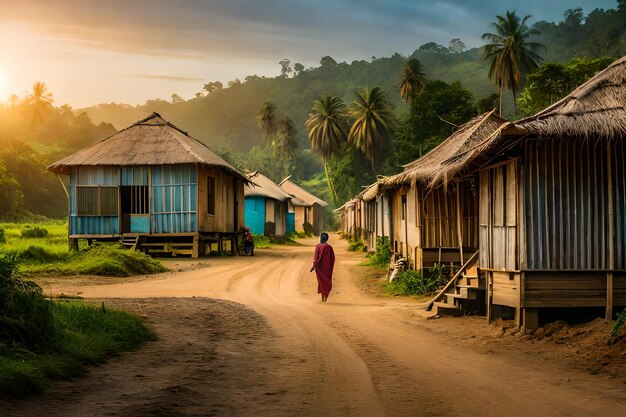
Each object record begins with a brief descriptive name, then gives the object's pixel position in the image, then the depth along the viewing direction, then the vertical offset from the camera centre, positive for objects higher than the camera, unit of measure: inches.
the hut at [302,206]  2420.0 +59.5
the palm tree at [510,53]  2079.2 +535.2
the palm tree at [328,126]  2805.1 +409.1
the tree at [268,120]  3408.0 +536.2
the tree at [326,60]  5455.2 +1341.8
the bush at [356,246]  1488.2 -57.1
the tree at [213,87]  5595.5 +1164.3
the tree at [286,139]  3467.0 +443.7
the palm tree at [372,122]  2623.0 +397.5
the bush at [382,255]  932.3 -48.2
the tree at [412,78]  2472.9 +541.1
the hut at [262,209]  1706.4 +35.8
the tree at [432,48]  5162.4 +1363.1
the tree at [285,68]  5713.6 +1345.9
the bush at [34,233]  1147.3 -14.1
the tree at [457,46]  5404.5 +1466.9
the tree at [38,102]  2886.3 +545.9
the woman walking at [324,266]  553.6 -37.3
